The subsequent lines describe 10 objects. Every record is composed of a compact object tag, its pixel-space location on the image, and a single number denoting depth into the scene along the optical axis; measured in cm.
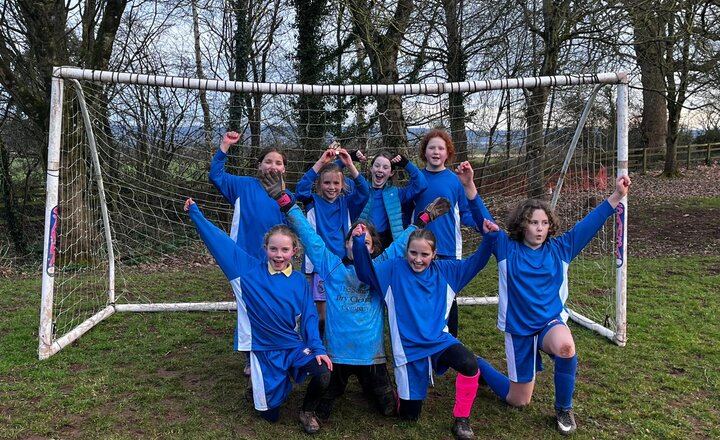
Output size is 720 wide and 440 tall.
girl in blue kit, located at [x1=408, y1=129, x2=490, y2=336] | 378
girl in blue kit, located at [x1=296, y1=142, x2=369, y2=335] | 372
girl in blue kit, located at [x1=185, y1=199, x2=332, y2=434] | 303
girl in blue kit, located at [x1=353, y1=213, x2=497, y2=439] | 296
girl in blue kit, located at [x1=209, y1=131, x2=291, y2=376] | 364
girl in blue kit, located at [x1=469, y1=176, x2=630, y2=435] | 303
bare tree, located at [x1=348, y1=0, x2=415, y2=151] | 632
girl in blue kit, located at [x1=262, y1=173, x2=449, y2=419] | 311
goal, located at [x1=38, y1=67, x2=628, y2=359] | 399
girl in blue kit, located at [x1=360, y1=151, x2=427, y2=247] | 378
